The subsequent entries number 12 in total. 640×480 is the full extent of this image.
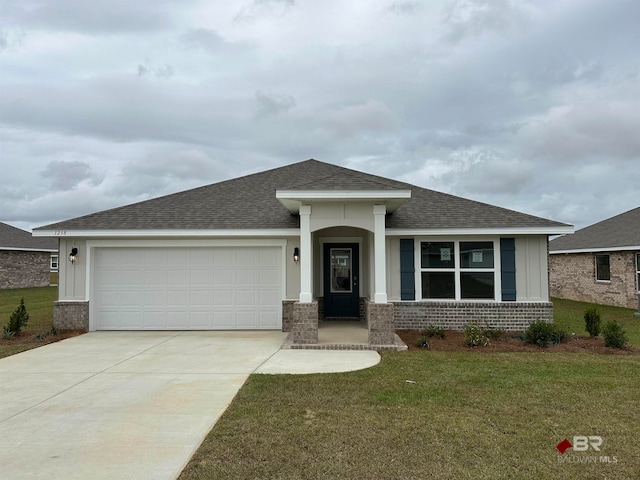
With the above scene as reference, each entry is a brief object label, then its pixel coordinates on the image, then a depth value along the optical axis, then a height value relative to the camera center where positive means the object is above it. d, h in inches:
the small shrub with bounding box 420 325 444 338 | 380.5 -65.8
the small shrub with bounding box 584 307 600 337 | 376.2 -55.8
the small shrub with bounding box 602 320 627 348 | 333.7 -62.6
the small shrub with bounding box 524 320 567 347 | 347.6 -62.5
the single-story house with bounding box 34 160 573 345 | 409.7 -3.9
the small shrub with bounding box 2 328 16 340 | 391.4 -67.2
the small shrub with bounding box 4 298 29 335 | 400.5 -55.6
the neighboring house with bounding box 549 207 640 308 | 639.8 -2.1
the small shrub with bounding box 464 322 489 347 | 343.6 -64.2
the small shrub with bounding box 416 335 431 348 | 339.6 -67.7
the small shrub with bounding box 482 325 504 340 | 378.6 -66.7
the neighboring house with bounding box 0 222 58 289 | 1074.7 +21.1
